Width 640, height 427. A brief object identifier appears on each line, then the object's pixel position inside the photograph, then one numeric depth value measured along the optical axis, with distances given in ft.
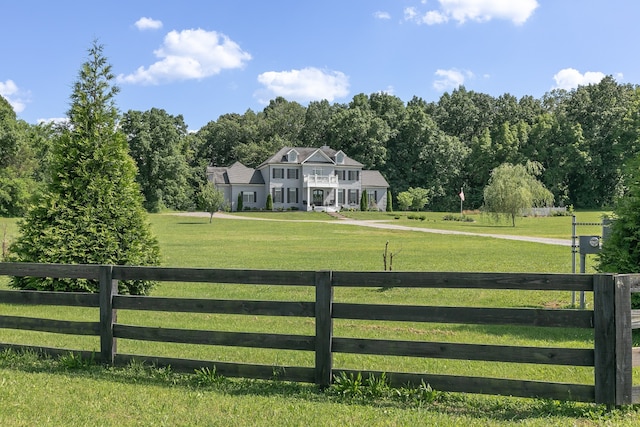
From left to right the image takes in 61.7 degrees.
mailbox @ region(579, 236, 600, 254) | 32.71
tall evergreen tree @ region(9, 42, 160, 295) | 36.73
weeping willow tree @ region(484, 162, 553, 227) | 144.42
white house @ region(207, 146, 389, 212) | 232.12
